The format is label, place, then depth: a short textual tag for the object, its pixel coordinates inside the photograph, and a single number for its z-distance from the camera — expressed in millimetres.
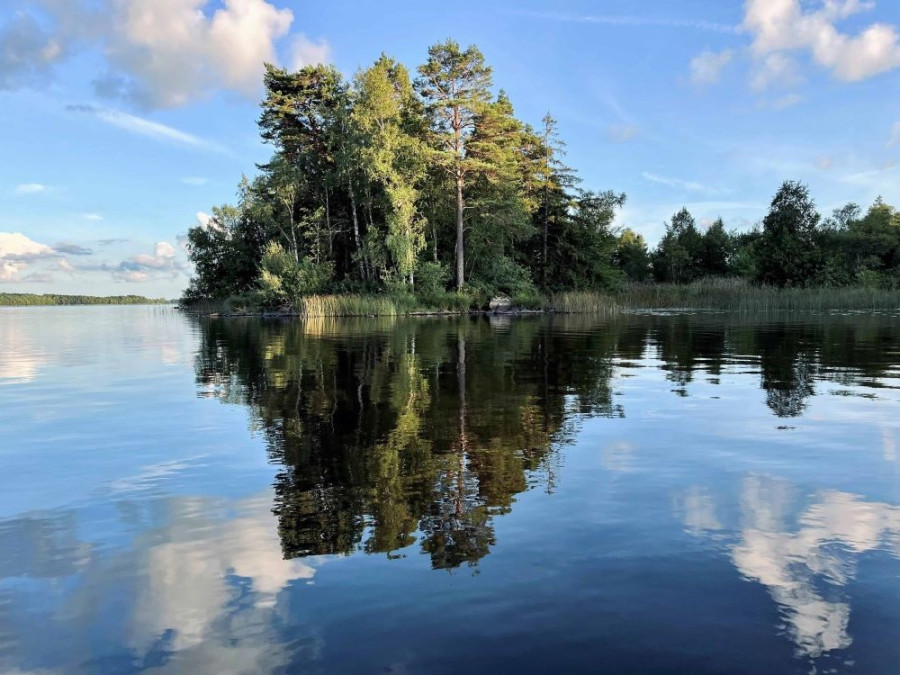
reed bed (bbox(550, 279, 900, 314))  47125
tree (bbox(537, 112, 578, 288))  62531
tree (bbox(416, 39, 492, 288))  51219
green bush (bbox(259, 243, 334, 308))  53094
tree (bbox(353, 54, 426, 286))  49000
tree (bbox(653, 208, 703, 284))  83250
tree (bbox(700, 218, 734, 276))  86750
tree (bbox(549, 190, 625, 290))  64562
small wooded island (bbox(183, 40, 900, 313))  51094
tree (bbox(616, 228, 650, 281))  91562
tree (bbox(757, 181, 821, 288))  63438
